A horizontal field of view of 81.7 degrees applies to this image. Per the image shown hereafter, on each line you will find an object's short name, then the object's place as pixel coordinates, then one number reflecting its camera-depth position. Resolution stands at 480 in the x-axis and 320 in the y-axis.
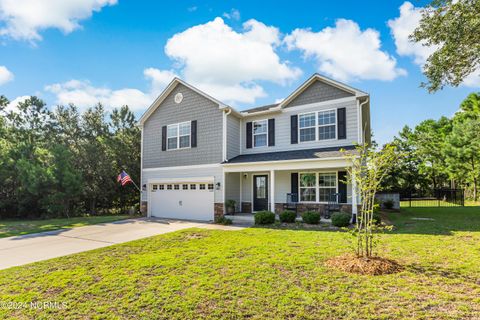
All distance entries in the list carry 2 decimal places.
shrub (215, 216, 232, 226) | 12.57
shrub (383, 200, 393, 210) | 17.83
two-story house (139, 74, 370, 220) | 12.75
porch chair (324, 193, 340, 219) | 12.25
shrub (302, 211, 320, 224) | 11.19
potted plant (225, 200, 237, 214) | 13.94
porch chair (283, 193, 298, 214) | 13.34
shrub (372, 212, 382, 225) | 10.34
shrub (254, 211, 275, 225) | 11.67
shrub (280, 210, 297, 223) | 11.69
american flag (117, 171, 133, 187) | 15.26
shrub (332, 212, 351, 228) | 10.46
